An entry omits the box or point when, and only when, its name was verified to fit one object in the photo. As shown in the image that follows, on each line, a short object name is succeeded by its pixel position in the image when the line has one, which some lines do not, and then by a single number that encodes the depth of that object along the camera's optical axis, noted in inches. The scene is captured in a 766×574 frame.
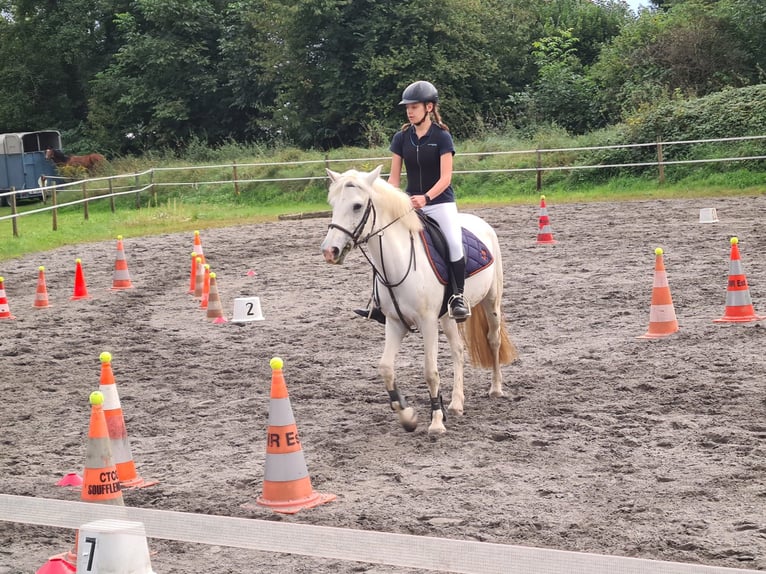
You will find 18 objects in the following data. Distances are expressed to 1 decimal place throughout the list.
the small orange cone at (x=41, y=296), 556.8
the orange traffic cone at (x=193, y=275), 573.4
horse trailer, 1480.1
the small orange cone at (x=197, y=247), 616.5
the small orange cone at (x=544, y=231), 679.7
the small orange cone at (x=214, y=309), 492.7
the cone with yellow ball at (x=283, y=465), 232.8
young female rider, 305.1
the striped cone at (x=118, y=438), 253.8
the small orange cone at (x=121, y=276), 607.5
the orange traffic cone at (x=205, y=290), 531.5
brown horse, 1483.8
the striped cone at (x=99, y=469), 209.0
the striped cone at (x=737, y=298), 404.5
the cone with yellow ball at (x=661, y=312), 397.1
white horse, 280.7
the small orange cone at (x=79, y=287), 581.6
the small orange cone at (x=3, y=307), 529.7
